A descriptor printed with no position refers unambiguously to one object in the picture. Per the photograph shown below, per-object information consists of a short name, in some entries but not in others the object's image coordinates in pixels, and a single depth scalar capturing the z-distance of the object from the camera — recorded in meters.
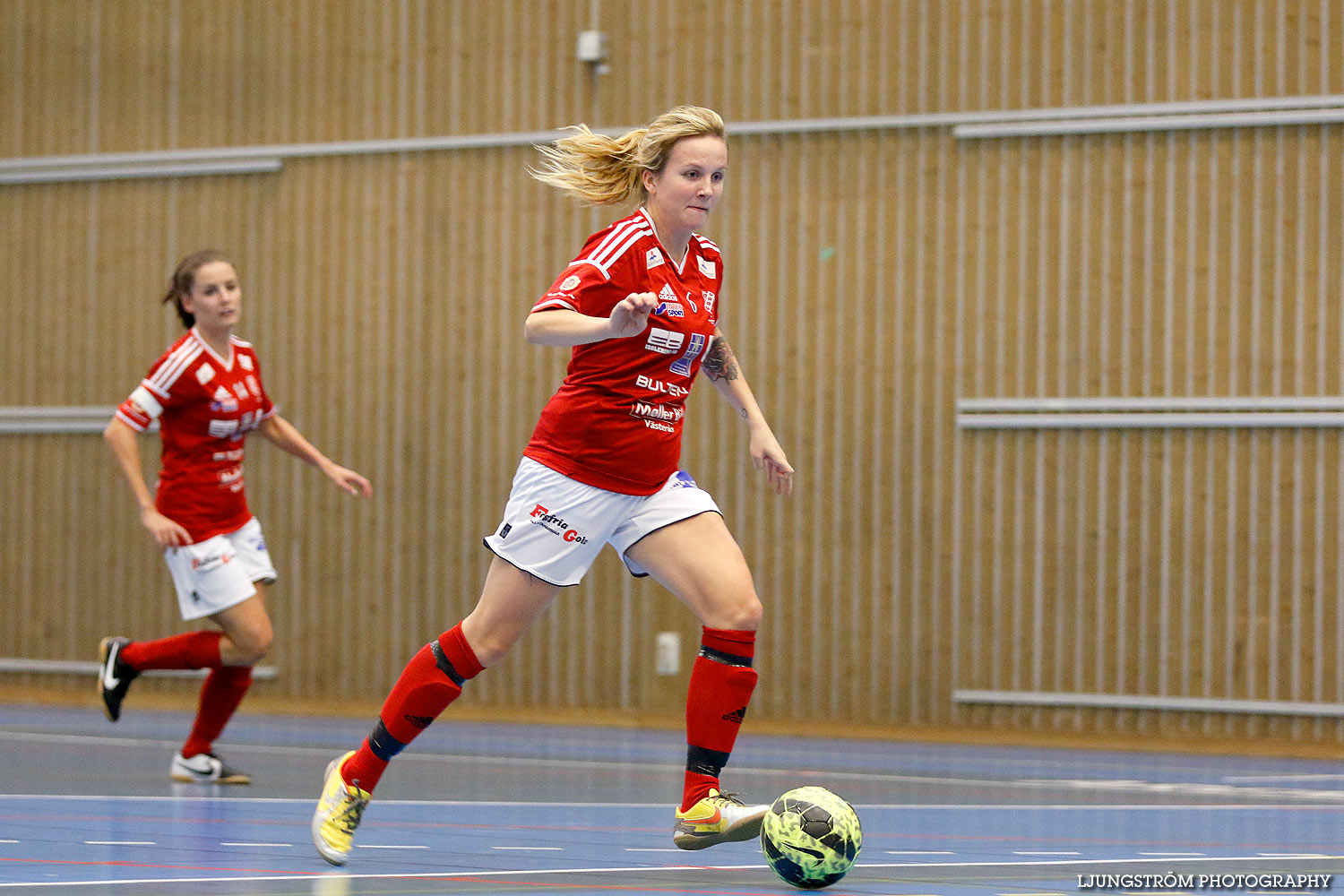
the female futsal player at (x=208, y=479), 13.34
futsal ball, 7.99
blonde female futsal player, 8.78
